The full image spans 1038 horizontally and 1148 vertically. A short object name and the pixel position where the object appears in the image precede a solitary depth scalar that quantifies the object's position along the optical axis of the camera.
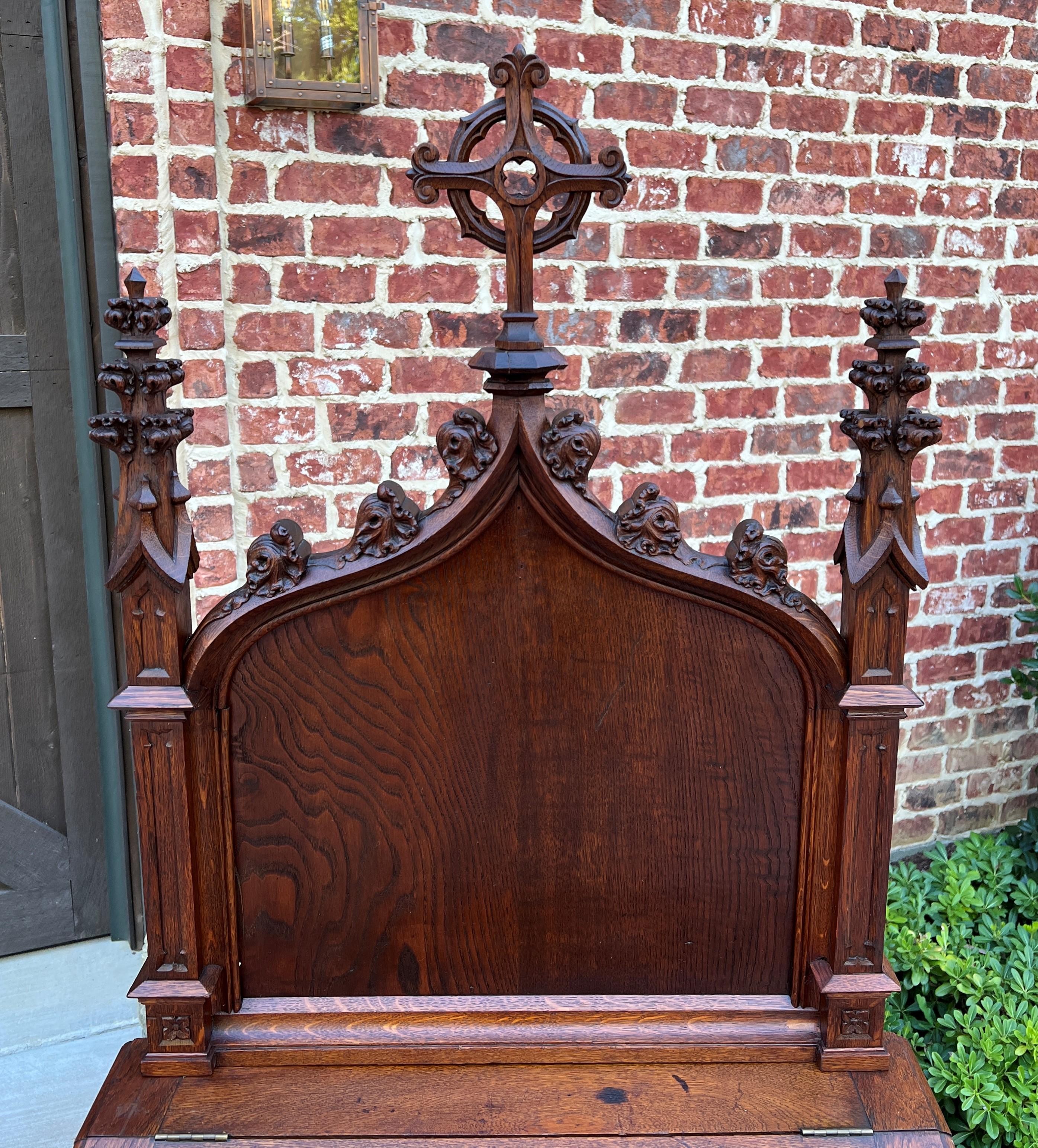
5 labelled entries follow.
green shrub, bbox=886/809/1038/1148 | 2.09
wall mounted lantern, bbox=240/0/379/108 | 1.94
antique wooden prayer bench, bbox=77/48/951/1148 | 1.19
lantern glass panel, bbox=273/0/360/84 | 1.96
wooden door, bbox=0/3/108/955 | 2.28
